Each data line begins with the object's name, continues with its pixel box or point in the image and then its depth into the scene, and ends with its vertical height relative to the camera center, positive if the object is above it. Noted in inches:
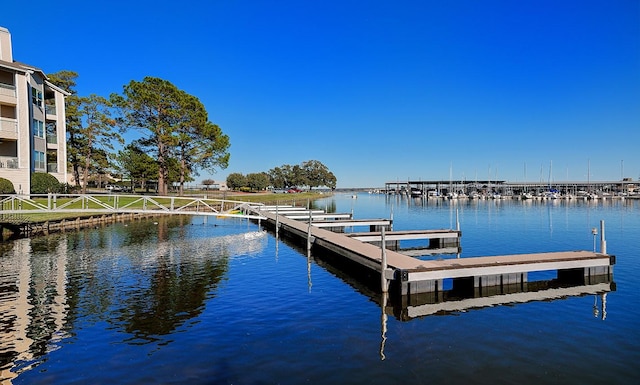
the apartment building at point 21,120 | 1422.2 +257.9
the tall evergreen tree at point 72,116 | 2197.3 +399.8
